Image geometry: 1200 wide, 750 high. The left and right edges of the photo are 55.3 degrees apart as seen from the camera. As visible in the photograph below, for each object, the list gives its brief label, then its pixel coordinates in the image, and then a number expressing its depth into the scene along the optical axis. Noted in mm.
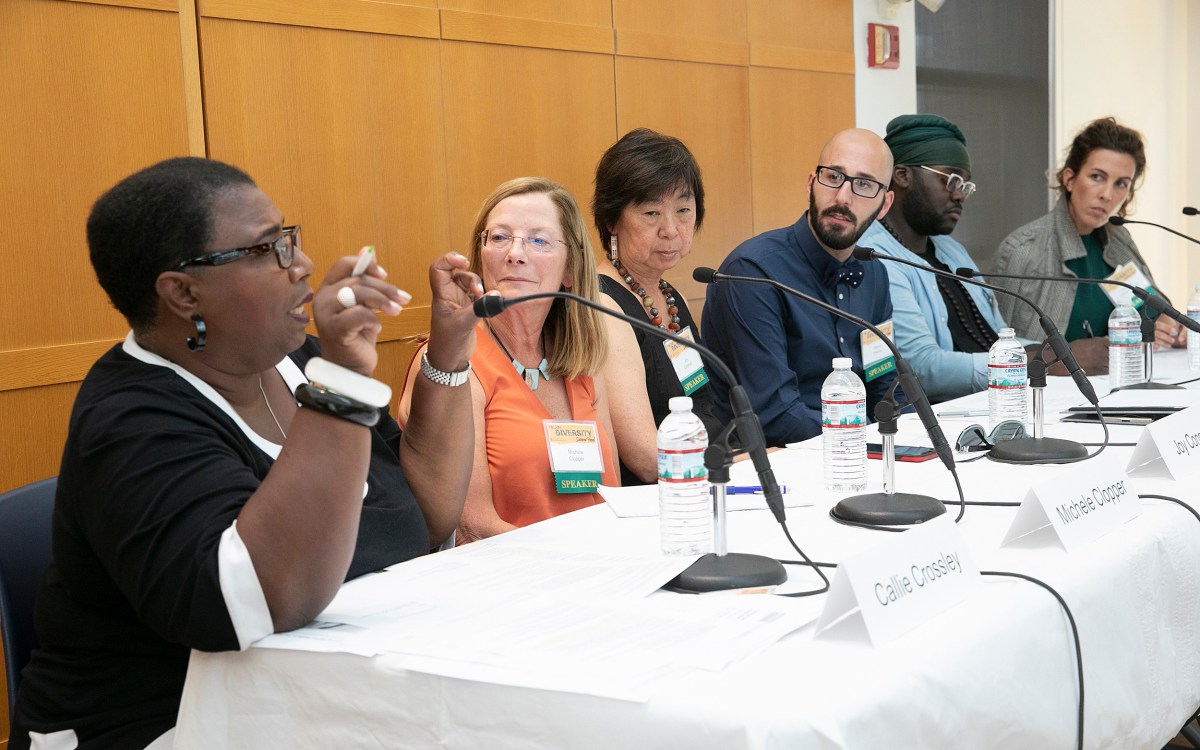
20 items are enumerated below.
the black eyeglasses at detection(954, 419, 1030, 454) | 2172
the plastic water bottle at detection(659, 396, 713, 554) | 1467
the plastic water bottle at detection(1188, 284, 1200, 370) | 3369
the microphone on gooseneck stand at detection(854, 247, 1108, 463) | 2031
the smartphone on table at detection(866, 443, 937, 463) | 2115
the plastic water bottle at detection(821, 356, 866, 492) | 1899
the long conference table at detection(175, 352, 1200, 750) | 1030
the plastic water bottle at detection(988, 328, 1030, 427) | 2441
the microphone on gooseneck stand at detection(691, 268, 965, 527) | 1621
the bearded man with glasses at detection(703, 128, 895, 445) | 3047
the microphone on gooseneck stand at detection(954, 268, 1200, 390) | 2471
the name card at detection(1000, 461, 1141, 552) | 1435
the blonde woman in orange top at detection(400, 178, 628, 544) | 2164
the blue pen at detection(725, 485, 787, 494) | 1859
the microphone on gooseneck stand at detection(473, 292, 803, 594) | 1294
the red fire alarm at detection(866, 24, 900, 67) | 5023
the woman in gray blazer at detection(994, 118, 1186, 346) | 4371
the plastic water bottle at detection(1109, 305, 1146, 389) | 3082
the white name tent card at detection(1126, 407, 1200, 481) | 1807
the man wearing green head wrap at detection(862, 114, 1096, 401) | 3568
